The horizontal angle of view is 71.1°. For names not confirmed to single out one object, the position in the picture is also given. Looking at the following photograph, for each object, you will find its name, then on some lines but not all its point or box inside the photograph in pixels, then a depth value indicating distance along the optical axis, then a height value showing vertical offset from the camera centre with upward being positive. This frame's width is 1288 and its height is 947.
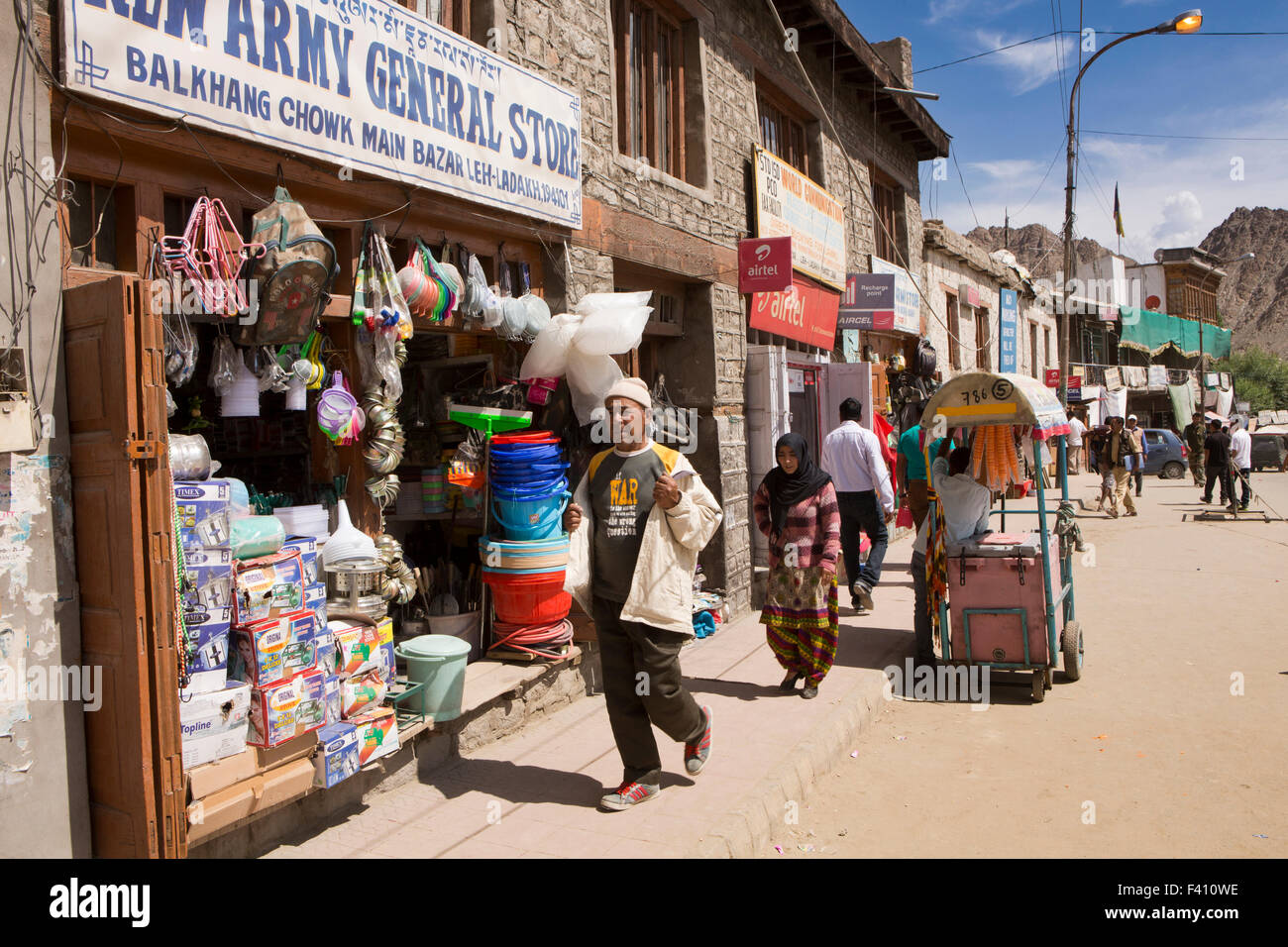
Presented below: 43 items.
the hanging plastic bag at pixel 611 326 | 5.70 +0.82
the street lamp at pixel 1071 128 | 13.75 +6.14
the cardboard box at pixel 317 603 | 4.06 -0.63
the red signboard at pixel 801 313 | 9.60 +1.59
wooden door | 3.20 -0.36
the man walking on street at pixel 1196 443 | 21.51 -0.09
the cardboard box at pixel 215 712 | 3.48 -0.97
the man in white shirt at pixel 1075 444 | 26.22 -0.05
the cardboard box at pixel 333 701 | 4.11 -1.09
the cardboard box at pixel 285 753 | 3.75 -1.23
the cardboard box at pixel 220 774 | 3.43 -1.21
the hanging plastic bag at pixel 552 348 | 5.82 +0.71
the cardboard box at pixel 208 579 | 3.58 -0.45
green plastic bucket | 4.76 -1.12
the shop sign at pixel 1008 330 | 21.28 +2.77
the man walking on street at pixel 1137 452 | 16.98 -0.21
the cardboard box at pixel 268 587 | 3.76 -0.53
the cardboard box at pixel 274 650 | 3.75 -0.79
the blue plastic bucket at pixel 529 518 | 5.73 -0.39
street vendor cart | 6.18 -0.92
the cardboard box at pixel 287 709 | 3.74 -1.04
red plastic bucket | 5.68 -0.88
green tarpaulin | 39.81 +5.05
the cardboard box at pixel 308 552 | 4.21 -0.42
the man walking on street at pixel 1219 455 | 16.91 -0.30
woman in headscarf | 6.06 -0.79
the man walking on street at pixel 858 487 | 8.66 -0.37
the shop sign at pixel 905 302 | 14.07 +2.40
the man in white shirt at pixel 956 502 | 6.49 -0.41
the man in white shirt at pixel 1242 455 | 17.34 -0.32
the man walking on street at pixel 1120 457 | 16.52 -0.29
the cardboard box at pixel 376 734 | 4.22 -1.29
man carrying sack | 4.23 -0.56
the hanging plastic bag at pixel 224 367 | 4.27 +0.48
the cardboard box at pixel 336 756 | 3.98 -1.31
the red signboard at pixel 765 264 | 8.59 +1.81
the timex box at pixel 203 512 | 3.61 -0.18
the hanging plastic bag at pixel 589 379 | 5.93 +0.51
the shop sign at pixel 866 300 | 12.45 +2.06
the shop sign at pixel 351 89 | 3.60 +1.83
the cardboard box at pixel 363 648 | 4.29 -0.91
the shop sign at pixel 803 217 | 9.67 +2.75
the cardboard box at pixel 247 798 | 3.42 -1.34
